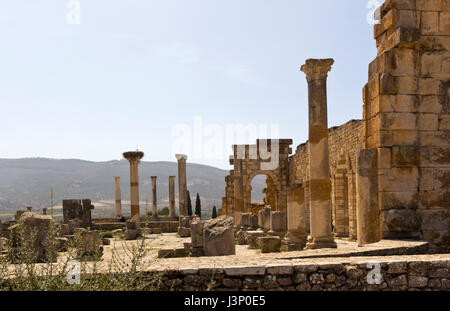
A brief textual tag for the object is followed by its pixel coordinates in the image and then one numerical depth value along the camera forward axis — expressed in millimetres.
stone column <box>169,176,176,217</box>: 37969
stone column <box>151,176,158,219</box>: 36341
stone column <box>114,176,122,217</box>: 38969
